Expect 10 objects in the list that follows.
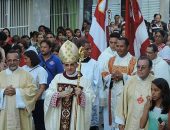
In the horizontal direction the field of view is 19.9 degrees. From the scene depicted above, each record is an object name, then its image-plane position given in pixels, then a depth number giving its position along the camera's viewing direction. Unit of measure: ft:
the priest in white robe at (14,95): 25.66
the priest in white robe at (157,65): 27.48
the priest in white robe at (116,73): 27.26
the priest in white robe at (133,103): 23.83
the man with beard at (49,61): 28.91
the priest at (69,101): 23.48
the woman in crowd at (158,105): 20.97
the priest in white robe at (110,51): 29.39
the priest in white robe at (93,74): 27.58
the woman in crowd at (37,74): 27.64
